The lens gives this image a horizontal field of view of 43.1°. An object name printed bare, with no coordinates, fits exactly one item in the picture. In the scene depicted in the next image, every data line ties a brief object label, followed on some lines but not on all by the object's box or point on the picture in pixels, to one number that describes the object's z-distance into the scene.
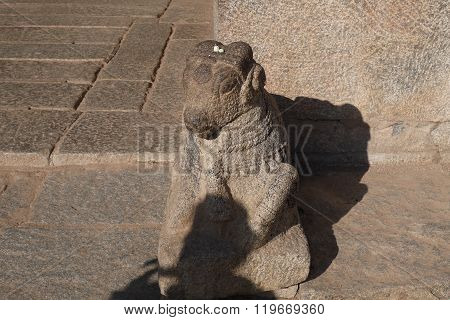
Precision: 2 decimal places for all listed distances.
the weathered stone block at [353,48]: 3.15
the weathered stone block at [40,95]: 4.54
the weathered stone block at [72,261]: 2.69
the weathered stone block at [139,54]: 5.21
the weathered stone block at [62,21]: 6.39
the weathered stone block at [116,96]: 4.54
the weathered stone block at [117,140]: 3.79
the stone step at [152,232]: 2.69
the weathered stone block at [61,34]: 5.97
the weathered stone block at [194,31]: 6.12
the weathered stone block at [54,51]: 5.54
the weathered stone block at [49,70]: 5.08
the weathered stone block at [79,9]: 6.78
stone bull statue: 2.40
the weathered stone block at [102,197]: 3.24
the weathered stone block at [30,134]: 3.80
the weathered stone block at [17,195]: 3.28
